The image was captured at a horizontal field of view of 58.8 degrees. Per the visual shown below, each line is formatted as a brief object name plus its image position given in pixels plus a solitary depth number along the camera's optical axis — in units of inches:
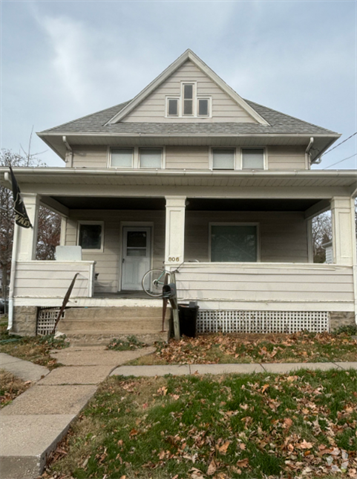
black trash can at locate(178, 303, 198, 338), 258.8
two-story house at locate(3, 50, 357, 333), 278.1
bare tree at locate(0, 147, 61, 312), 729.6
